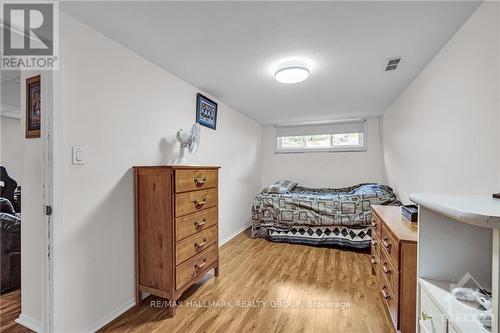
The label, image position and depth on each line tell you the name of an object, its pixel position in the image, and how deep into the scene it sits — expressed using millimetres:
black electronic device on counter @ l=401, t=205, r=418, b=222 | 1740
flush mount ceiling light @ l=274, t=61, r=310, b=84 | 1959
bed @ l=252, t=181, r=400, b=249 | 3037
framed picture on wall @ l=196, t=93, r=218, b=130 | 2627
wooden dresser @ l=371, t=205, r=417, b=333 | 1362
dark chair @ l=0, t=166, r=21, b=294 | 1922
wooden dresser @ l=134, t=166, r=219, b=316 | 1663
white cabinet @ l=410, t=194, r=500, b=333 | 826
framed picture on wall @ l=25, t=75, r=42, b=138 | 1390
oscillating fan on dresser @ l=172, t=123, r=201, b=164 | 2068
